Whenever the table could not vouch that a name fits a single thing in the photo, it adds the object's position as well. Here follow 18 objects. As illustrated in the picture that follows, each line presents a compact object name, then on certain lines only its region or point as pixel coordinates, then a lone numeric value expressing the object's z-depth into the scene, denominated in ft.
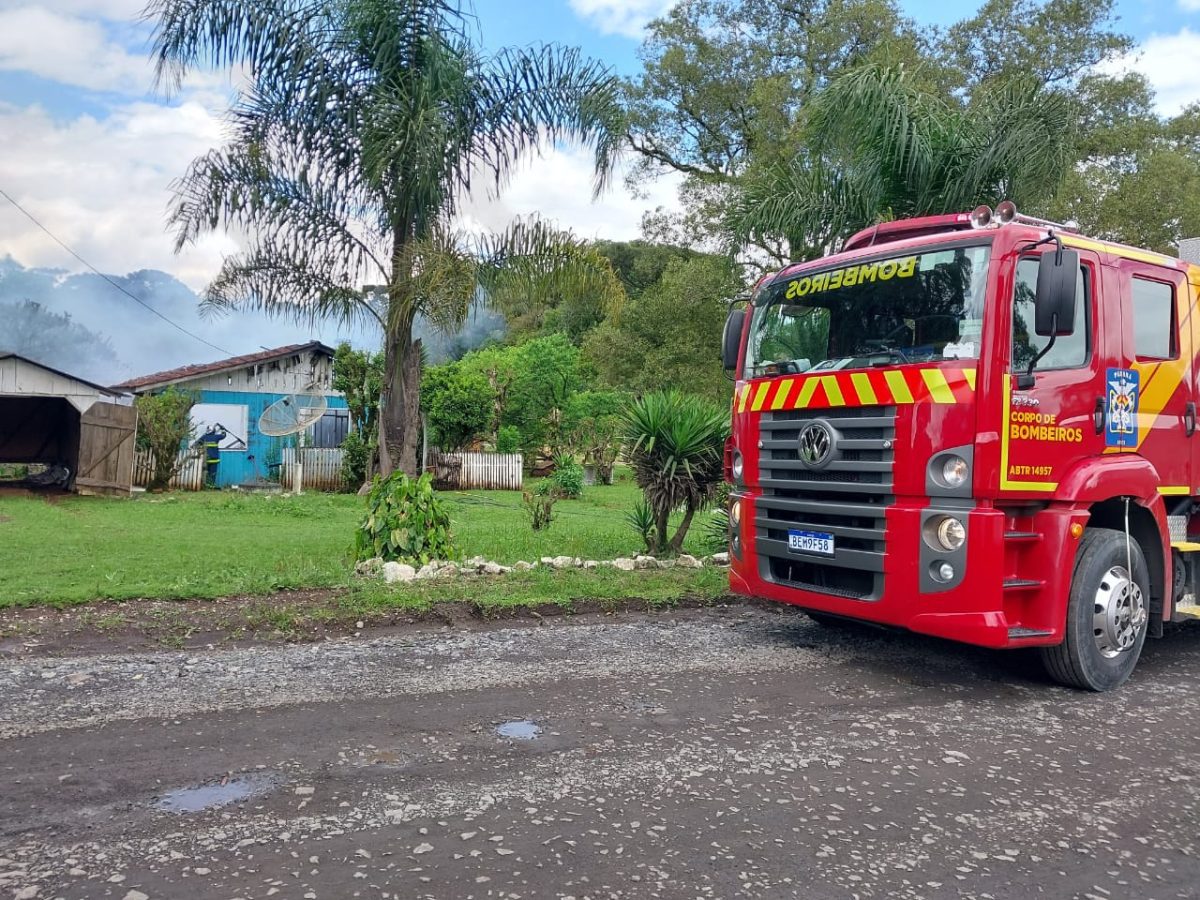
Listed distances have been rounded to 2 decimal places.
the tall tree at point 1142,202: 61.41
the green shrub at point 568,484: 72.33
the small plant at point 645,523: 36.14
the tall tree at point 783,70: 70.74
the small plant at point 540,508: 43.75
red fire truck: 17.51
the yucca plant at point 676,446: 32.73
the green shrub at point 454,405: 80.28
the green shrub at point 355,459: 70.79
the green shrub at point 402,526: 30.35
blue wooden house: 76.23
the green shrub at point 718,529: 33.83
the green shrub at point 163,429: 66.08
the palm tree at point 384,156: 32.65
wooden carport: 63.72
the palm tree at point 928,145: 37.83
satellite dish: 71.97
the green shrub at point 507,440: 87.54
